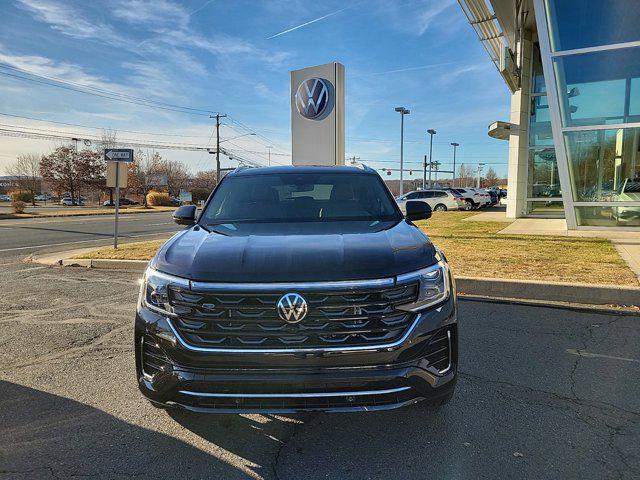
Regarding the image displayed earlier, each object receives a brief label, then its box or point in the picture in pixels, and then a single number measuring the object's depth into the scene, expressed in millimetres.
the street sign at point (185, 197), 64662
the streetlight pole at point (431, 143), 61631
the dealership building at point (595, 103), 12820
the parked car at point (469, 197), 31000
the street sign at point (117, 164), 11586
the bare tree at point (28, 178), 61875
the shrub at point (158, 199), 56531
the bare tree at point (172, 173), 82938
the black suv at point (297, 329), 2322
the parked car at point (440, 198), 29797
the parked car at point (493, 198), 35769
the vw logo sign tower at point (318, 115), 12492
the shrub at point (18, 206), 31375
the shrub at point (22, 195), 40534
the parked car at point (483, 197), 32444
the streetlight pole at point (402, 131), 50344
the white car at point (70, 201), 66000
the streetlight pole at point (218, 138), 64312
